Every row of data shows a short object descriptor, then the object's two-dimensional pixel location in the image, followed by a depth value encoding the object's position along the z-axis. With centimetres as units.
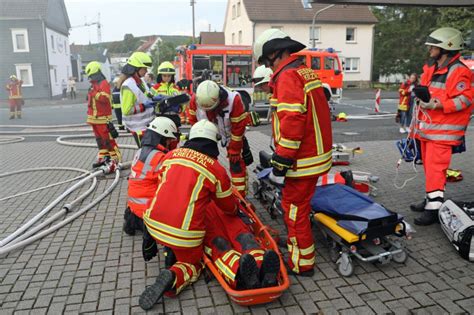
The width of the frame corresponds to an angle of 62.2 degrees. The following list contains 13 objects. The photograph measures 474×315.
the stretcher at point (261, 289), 297
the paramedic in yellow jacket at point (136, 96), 592
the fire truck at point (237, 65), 1623
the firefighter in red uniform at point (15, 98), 1698
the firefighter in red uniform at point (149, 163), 428
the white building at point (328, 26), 3294
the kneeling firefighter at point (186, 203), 329
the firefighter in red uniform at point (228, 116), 451
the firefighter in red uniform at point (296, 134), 333
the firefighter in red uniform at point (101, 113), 742
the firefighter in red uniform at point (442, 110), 452
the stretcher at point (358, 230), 354
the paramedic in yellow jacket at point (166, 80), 815
